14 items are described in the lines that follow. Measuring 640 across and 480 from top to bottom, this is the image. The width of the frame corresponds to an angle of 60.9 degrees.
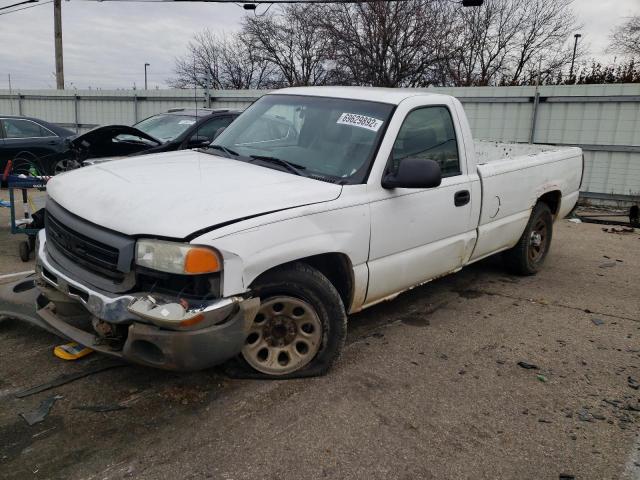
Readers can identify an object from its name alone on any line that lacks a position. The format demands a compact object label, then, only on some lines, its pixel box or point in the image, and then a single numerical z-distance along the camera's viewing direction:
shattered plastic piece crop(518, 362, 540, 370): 3.88
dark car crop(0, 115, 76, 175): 11.34
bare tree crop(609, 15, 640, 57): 33.44
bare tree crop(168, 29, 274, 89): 36.69
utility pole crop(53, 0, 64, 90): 21.94
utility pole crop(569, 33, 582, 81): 31.55
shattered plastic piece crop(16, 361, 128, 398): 3.28
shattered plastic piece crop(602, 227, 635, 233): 8.94
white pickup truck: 2.83
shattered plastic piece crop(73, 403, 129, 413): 3.10
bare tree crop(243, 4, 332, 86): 31.91
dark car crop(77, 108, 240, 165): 7.36
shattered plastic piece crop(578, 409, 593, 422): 3.23
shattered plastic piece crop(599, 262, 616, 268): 6.80
